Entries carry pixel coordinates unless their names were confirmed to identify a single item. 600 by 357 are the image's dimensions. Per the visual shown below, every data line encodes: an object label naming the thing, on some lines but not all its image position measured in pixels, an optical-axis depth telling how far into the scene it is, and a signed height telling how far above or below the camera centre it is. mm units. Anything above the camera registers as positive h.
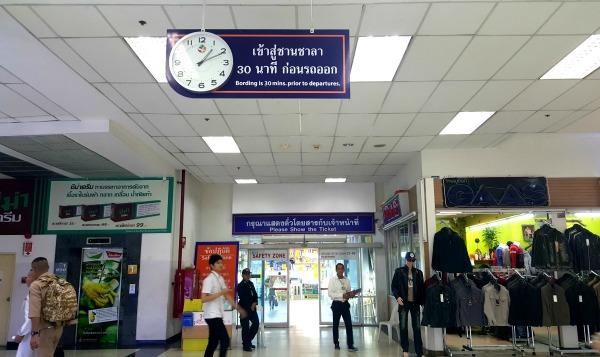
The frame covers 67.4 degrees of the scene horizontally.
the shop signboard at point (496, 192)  7504 +1139
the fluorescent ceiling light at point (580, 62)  4438 +2078
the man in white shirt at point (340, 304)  7605 -712
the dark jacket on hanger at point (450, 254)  6906 +110
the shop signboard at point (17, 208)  8688 +1073
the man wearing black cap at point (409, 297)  6555 -510
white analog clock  3061 +1364
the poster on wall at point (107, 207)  8695 +1079
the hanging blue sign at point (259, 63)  3072 +1365
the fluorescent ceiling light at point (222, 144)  7266 +1972
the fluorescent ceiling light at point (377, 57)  4281 +2048
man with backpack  4113 -410
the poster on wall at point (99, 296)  8570 -624
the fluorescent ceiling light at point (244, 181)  10656 +1922
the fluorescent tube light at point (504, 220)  7801 +749
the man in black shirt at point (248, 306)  7641 -744
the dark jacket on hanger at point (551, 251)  7016 +150
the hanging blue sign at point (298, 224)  10945 +914
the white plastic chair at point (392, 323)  8345 -1128
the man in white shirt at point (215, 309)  4812 -496
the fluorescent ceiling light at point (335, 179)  10523 +1934
